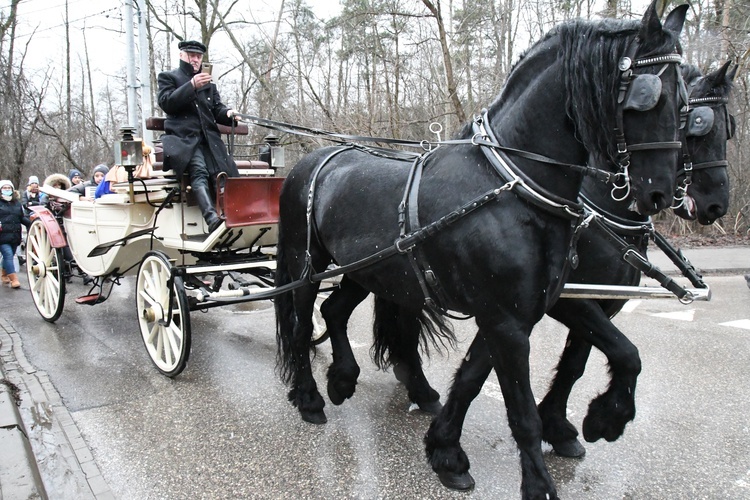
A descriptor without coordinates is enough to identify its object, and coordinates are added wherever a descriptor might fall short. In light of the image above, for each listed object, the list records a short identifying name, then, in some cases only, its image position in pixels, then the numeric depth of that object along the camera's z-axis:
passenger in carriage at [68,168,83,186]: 10.95
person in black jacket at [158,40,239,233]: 4.50
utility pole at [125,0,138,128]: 10.61
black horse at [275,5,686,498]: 2.06
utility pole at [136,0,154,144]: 10.91
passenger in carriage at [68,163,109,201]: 9.09
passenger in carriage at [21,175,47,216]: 10.63
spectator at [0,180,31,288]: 8.62
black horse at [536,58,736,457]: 2.93
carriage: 4.32
